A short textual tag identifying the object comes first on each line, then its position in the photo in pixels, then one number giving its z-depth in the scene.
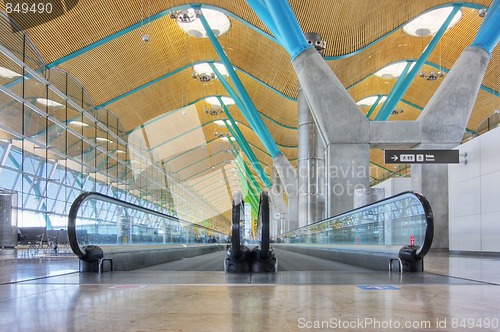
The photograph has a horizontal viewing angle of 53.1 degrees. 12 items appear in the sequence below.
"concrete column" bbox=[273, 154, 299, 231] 33.75
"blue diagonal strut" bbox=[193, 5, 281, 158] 26.58
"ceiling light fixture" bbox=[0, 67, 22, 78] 16.94
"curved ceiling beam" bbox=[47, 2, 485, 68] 23.39
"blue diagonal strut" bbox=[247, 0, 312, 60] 14.98
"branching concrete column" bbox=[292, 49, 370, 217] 15.86
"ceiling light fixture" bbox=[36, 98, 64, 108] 20.15
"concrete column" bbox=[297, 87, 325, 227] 27.09
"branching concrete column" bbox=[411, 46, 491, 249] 16.22
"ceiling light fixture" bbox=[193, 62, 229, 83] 31.64
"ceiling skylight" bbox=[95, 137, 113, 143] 27.14
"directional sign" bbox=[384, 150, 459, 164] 14.22
